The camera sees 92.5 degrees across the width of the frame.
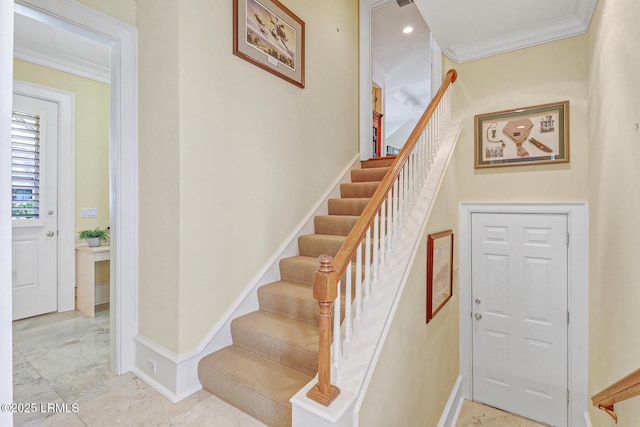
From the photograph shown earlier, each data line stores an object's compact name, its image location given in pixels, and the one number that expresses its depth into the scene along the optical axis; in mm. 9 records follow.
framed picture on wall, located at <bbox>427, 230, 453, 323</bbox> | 2328
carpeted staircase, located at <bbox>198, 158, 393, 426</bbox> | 1784
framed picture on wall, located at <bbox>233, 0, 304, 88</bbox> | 2418
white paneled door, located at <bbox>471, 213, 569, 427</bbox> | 2840
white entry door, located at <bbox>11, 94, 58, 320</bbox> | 3314
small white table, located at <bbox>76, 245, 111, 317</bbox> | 3473
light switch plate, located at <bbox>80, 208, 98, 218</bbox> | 3807
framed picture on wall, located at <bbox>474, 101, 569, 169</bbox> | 2758
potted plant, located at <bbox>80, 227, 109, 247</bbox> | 3623
